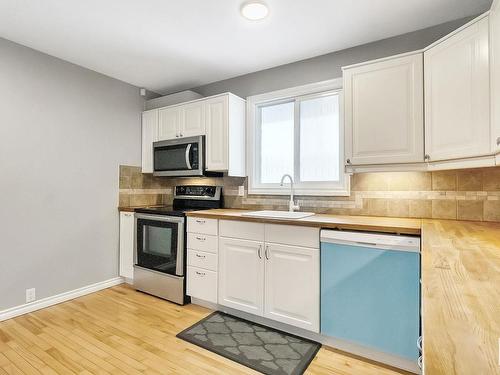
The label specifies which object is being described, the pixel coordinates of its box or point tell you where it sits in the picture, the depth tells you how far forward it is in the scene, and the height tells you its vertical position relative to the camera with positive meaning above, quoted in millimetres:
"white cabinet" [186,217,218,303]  2592 -661
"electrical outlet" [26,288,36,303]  2571 -980
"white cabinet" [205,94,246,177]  2946 +584
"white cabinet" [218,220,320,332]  2094 -680
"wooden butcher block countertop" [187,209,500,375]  447 -256
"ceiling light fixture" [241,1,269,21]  1982 +1293
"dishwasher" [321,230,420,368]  1740 -671
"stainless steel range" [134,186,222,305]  2766 -612
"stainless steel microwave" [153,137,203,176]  3102 +362
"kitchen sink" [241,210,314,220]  2305 -226
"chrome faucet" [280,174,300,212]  2709 -135
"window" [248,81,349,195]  2709 +492
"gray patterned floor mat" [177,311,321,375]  1861 -1145
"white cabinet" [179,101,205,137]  3117 +778
